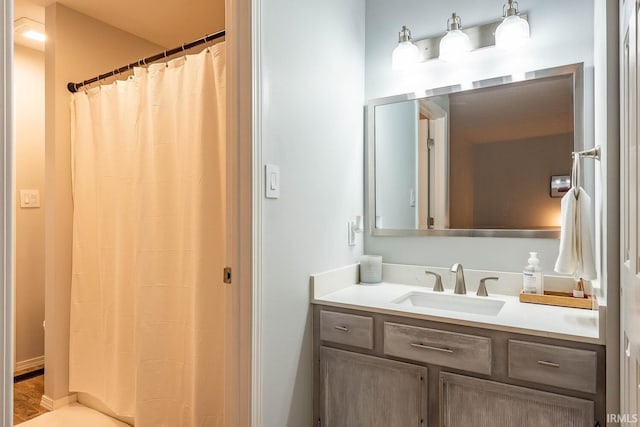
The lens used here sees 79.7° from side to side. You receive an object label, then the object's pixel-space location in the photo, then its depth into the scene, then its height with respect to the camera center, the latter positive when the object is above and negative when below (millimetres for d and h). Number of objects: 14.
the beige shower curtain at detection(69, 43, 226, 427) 1802 -147
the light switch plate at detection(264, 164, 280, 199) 1477 +134
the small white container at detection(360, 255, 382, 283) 2090 -296
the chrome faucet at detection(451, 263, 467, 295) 1848 -310
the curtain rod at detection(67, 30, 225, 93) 1766 +816
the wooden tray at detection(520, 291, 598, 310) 1577 -361
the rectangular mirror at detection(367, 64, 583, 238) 1770 +307
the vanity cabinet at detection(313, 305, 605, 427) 1259 -598
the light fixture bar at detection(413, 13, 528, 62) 1905 +906
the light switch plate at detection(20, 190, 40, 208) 2853 +127
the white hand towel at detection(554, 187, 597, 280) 1432 -90
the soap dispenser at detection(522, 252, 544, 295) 1706 -283
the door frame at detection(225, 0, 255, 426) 1417 -29
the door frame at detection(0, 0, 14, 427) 850 +8
